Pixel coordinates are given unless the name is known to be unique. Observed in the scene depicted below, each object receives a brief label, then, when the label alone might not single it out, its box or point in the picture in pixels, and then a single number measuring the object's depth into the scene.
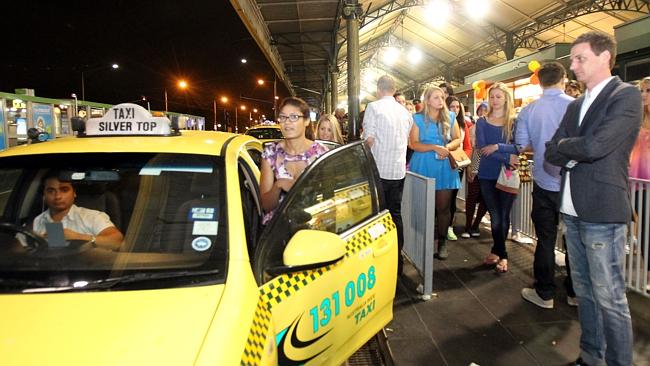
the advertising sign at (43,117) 13.03
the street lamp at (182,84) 93.46
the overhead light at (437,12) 19.94
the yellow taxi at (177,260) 1.47
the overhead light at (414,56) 31.39
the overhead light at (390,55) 32.52
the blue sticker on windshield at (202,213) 1.99
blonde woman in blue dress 4.75
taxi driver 2.07
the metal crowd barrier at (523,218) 5.84
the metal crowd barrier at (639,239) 3.81
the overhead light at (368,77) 43.77
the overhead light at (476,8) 19.24
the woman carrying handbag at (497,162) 4.51
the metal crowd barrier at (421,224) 3.98
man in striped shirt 4.48
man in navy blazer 2.39
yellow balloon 7.91
